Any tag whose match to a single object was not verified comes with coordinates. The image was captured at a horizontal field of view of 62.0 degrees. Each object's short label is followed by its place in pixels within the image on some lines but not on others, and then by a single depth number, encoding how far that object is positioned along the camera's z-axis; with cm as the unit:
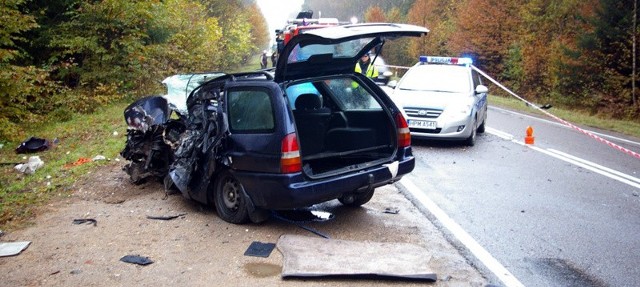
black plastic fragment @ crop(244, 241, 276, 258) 497
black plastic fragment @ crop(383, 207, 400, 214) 627
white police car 1020
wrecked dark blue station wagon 525
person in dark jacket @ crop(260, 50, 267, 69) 2995
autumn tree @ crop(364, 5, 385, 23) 5828
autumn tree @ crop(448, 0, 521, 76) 3225
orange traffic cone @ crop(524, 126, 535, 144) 1102
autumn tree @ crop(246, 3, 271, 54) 6606
